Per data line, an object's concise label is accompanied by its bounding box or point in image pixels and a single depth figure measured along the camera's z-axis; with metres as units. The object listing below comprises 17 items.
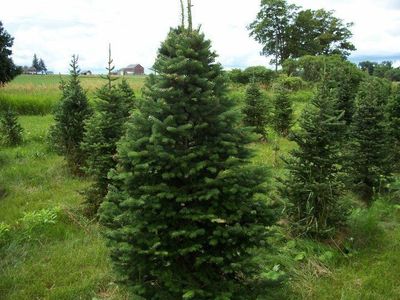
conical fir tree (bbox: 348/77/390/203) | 8.88
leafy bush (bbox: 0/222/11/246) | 6.32
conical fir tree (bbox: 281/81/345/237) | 6.57
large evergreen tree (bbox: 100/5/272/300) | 3.89
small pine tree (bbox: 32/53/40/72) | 109.93
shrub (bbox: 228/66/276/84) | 42.12
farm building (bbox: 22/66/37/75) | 104.43
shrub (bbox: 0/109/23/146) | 14.46
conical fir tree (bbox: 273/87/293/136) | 16.69
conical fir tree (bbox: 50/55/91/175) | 10.69
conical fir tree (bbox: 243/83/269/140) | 15.97
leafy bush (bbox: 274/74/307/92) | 38.16
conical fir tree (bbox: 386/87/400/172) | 11.36
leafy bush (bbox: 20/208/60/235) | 6.68
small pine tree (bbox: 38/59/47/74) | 110.18
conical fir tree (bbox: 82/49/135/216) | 7.57
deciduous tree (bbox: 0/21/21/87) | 32.97
